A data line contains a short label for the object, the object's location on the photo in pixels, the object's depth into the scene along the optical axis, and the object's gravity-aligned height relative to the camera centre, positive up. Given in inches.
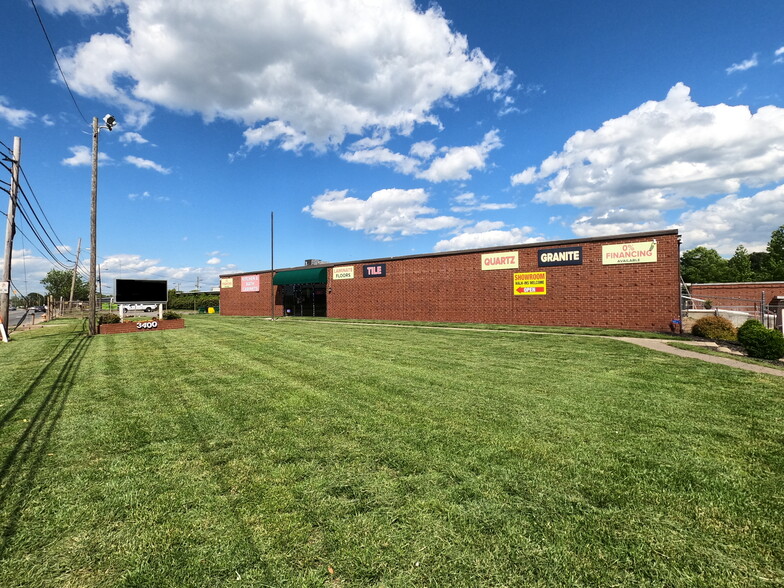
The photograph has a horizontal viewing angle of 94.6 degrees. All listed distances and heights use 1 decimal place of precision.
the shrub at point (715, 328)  533.0 -48.4
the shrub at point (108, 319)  681.5 -34.1
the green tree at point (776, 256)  1996.8 +235.6
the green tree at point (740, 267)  2305.6 +198.0
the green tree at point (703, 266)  2571.4 +231.5
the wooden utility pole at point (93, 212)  622.5 +155.0
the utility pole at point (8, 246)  633.0 +100.2
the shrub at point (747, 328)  418.6 -37.4
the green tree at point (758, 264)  2161.7 +246.4
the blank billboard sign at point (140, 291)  782.5 +22.6
